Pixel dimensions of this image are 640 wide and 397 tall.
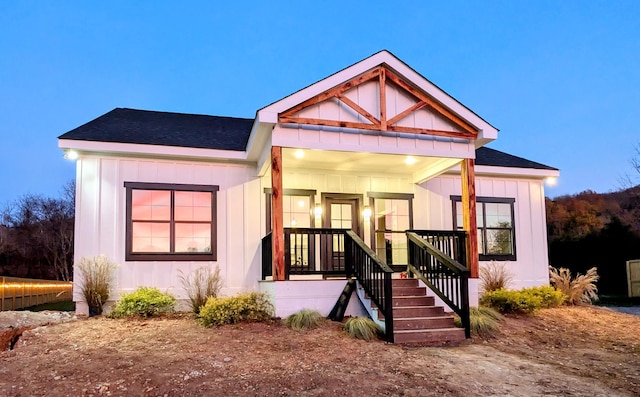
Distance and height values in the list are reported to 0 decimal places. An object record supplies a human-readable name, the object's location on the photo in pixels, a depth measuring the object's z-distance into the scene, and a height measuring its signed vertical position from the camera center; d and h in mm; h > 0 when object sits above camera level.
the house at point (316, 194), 8797 +1130
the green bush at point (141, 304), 9133 -977
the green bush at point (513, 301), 9701 -1124
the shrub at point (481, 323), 7957 -1270
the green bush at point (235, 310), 8062 -997
